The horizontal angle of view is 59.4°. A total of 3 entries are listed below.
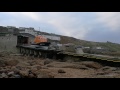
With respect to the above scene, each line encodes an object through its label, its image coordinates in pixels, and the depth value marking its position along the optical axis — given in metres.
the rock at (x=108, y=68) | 5.93
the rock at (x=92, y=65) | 6.64
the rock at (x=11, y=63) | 6.67
